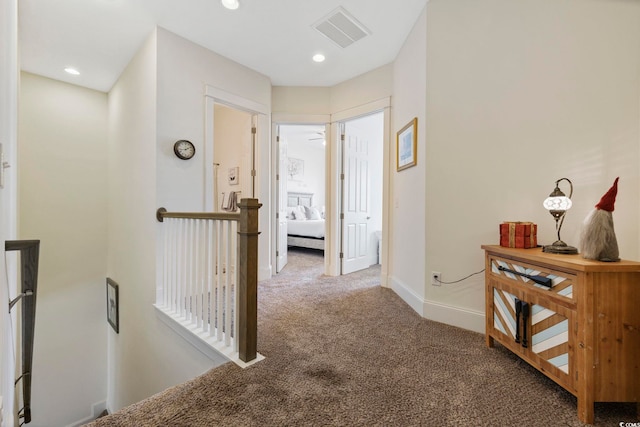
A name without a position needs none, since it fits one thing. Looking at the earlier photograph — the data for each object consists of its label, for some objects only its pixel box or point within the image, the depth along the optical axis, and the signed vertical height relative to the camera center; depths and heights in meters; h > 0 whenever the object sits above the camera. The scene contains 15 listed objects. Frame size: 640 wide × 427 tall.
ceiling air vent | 2.43 +1.74
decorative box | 1.69 -0.14
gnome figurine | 1.24 -0.09
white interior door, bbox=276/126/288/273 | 3.84 +0.07
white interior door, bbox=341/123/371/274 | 3.79 +0.18
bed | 5.54 -0.35
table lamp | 1.48 +0.02
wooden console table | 1.18 -0.52
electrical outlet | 2.28 -0.55
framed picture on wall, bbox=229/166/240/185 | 3.94 +0.53
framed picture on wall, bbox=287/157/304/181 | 7.26 +1.16
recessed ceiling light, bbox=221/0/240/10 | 2.25 +1.74
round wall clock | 2.68 +0.62
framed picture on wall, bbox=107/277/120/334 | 3.53 -1.28
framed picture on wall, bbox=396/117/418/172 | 2.54 +0.66
